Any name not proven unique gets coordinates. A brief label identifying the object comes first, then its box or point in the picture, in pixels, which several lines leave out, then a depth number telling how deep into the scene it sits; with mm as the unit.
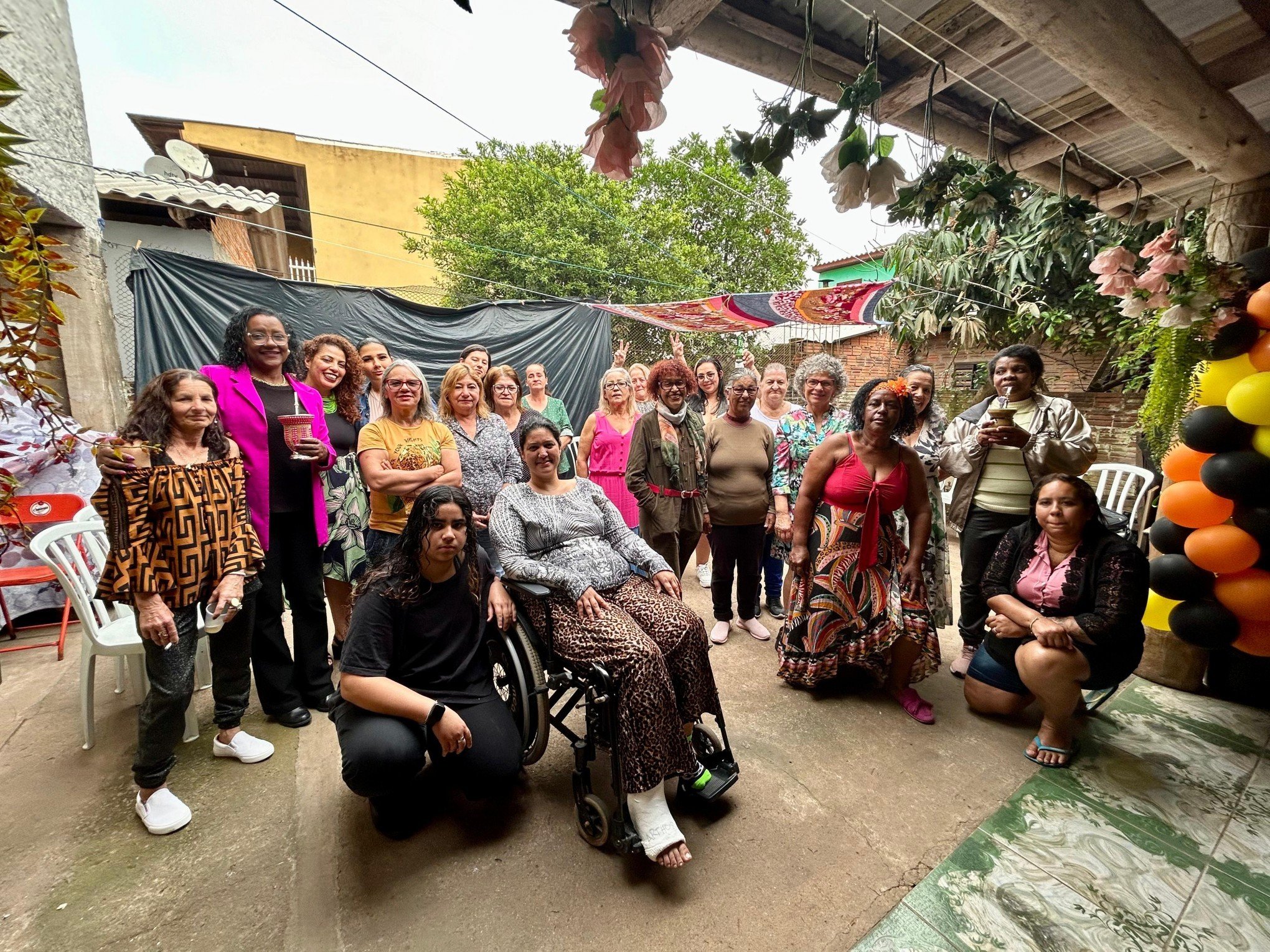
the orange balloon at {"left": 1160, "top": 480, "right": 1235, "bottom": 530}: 2168
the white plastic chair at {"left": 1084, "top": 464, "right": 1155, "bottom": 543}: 3447
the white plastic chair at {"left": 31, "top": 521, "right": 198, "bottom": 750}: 2109
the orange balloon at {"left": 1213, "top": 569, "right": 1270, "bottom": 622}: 2057
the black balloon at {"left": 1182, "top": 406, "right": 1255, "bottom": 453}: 2107
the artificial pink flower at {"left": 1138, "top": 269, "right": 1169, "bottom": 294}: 2123
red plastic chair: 2936
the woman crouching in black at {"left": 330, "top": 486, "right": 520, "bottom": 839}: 1627
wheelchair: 1677
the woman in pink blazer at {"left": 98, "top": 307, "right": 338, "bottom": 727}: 2137
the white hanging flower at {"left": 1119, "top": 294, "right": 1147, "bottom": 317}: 2242
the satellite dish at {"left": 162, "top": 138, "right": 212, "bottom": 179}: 4824
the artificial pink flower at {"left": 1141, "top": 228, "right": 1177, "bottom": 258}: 2123
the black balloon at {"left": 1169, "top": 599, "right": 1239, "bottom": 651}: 2135
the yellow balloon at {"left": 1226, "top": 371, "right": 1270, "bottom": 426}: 1975
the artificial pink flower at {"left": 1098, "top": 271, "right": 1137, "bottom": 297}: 2264
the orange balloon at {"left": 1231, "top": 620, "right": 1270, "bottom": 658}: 2121
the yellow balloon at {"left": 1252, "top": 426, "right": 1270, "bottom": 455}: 2033
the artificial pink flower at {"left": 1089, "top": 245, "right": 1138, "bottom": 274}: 2248
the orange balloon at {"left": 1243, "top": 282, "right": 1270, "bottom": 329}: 2043
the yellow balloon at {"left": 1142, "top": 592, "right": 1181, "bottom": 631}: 2592
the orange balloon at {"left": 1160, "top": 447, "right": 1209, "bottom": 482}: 2355
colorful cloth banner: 5203
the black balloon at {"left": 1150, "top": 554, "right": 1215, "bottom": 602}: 2230
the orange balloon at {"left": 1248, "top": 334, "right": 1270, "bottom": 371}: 2047
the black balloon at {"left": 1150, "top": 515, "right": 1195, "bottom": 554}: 2318
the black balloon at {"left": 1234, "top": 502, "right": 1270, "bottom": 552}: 2023
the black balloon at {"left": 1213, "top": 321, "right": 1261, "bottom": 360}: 2113
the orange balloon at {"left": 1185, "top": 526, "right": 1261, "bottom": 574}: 2076
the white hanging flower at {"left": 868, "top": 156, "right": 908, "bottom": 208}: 1609
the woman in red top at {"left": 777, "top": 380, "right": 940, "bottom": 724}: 2410
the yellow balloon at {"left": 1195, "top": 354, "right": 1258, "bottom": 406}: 2137
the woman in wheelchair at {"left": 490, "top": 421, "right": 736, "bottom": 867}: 1618
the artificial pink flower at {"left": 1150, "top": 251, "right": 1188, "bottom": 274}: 2090
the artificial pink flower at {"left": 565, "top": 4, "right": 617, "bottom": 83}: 1082
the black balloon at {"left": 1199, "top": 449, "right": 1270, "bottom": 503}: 2002
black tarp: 4336
